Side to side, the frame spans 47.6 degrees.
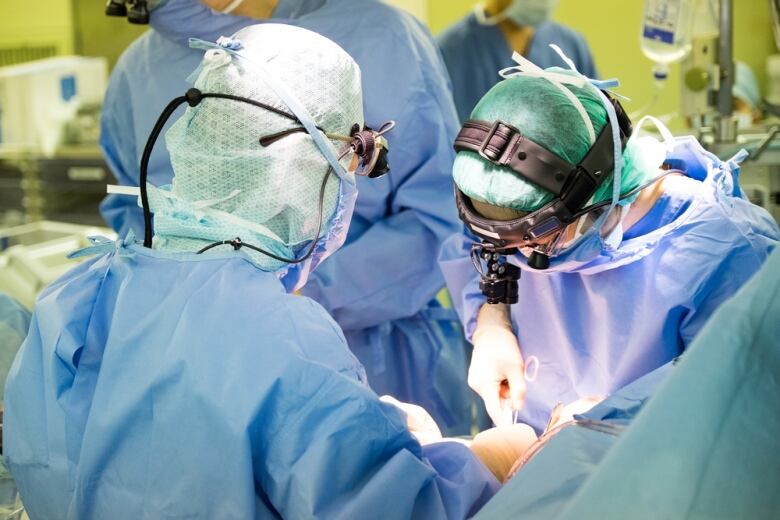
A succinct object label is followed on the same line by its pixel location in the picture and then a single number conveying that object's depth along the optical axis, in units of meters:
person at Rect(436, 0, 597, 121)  2.95
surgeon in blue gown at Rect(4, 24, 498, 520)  1.06
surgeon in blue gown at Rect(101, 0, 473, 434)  1.86
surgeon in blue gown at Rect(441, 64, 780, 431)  1.34
